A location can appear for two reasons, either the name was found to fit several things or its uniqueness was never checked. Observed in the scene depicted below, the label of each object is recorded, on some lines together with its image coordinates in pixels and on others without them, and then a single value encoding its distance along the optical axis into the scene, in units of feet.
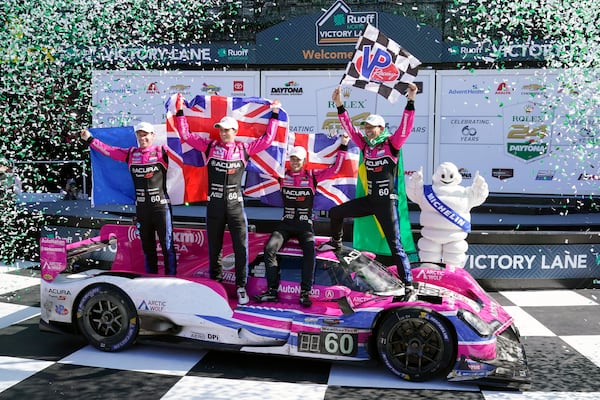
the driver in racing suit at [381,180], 16.35
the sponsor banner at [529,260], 22.29
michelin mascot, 19.01
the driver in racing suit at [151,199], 16.43
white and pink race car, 12.64
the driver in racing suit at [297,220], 14.44
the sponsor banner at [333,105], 38.37
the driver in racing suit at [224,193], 15.34
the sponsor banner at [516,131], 37.42
